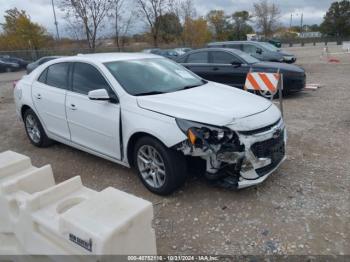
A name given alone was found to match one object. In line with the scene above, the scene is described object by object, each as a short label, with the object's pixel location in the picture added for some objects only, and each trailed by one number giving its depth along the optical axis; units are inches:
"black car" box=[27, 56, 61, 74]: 647.1
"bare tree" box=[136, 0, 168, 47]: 1334.9
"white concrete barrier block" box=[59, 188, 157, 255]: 73.2
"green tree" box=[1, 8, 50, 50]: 1458.9
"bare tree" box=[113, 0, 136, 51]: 1190.8
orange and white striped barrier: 226.4
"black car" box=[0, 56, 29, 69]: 1107.9
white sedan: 129.9
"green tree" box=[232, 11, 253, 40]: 2523.9
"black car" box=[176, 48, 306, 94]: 348.5
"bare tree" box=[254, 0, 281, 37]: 2506.2
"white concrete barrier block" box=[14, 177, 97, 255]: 86.2
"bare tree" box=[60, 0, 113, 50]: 1023.0
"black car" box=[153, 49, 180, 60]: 879.1
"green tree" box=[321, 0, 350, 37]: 2667.3
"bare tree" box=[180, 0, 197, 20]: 1724.4
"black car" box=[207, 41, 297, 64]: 527.7
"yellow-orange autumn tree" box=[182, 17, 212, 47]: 1765.5
